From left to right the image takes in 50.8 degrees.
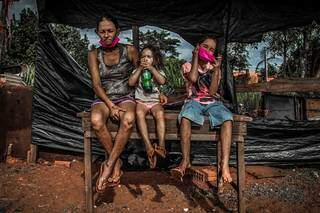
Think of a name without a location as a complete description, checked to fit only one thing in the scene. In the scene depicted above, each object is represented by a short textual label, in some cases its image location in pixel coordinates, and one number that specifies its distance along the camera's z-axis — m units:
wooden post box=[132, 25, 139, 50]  5.98
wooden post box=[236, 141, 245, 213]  3.83
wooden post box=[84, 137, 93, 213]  3.82
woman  3.63
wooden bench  3.82
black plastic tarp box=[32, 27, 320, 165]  5.99
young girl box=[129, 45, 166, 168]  3.64
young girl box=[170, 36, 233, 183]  3.64
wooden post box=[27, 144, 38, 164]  5.93
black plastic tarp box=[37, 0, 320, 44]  5.77
